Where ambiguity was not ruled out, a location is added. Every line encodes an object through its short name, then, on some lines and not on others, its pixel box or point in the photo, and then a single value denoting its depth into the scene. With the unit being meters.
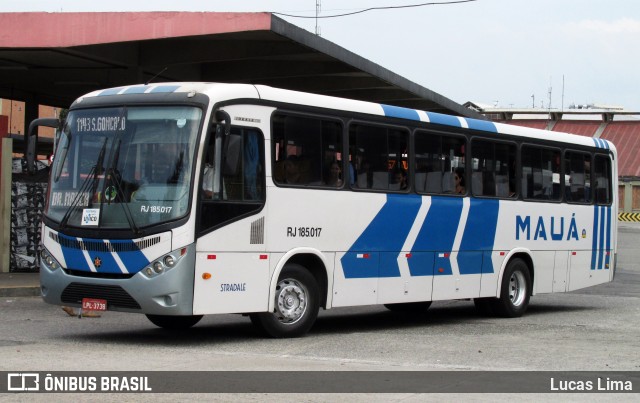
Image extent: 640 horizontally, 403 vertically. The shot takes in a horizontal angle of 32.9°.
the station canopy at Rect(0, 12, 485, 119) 20.27
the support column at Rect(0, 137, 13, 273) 21.52
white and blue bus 12.47
